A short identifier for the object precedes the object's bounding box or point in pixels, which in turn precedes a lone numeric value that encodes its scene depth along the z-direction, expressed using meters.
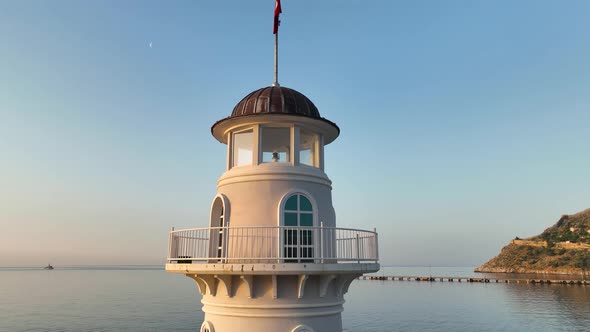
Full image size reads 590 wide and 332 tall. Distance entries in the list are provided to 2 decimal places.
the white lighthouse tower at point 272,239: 9.05
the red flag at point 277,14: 12.39
